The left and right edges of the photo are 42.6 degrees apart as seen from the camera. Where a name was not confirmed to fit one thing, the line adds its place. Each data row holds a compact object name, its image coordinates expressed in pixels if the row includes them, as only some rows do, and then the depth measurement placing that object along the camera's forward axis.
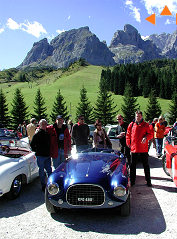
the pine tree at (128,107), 61.53
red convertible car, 6.10
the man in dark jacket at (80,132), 7.70
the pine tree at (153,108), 62.47
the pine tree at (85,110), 61.62
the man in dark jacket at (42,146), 5.95
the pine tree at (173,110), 59.72
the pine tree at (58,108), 62.77
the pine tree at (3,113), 56.50
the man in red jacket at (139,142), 6.25
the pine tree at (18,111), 57.78
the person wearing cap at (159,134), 10.48
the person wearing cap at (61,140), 6.40
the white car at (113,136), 9.30
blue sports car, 4.21
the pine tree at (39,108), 62.59
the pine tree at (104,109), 60.94
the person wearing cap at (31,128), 10.59
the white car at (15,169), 5.13
